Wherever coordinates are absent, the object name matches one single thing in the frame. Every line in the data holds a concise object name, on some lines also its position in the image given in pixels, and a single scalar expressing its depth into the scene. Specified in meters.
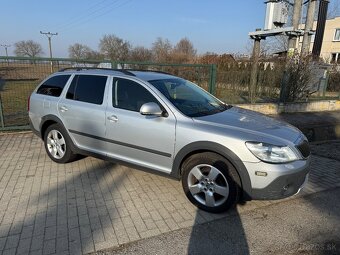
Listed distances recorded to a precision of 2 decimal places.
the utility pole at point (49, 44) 50.92
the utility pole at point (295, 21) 11.77
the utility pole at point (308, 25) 13.58
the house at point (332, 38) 40.41
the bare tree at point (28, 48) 59.97
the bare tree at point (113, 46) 41.86
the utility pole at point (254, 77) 10.60
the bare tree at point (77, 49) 52.94
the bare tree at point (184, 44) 45.34
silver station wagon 3.05
